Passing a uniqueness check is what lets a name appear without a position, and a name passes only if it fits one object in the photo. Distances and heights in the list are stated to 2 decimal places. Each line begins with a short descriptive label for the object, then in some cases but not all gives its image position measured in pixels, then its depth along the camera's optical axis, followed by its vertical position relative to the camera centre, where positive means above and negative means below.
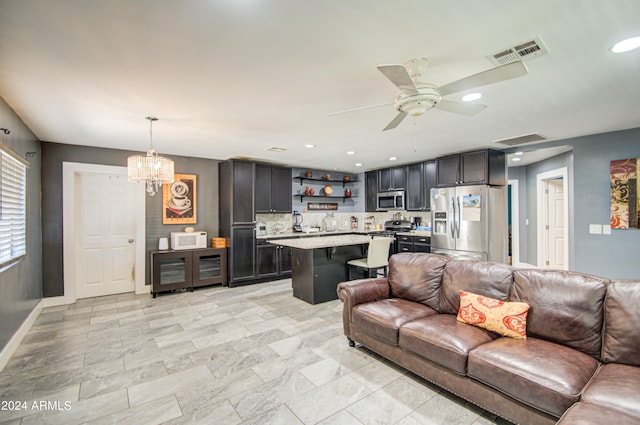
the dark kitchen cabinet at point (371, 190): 7.33 +0.57
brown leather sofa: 1.58 -0.91
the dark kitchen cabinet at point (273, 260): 5.84 -0.93
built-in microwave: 6.59 +0.26
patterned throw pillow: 2.16 -0.79
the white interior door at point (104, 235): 4.77 -0.32
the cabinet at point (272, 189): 5.98 +0.51
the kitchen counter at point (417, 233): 5.86 -0.42
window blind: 2.74 +0.09
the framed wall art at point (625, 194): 3.65 +0.21
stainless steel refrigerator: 4.87 -0.19
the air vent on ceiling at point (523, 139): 4.08 +1.03
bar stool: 4.33 -0.66
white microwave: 5.12 -0.45
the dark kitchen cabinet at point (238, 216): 5.57 -0.04
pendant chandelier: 3.51 +0.55
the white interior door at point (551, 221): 6.07 -0.21
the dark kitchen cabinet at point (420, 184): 6.04 +0.58
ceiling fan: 1.67 +0.79
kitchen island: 4.33 -0.78
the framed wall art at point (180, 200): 5.33 +0.26
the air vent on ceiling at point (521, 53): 1.89 +1.05
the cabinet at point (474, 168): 4.93 +0.75
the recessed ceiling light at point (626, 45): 1.84 +1.05
